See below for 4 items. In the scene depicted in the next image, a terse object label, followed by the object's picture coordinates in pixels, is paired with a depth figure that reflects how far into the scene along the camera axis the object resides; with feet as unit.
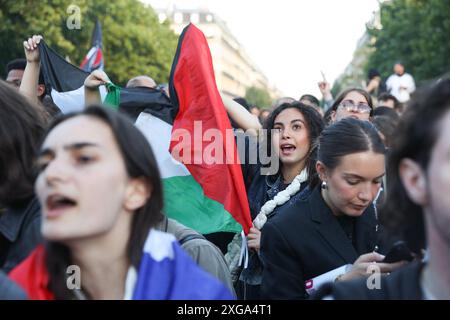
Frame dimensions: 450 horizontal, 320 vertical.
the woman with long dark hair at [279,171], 16.11
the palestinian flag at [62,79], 19.24
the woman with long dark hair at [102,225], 7.82
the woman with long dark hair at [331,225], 11.48
